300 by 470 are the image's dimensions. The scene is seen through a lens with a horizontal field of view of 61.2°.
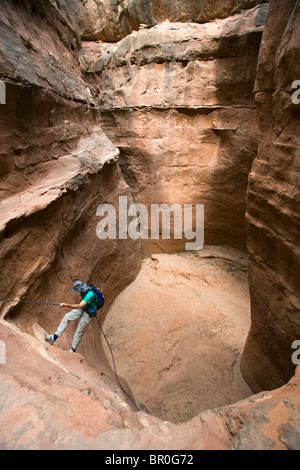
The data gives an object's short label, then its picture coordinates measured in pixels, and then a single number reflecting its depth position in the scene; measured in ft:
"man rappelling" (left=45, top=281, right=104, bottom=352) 9.99
